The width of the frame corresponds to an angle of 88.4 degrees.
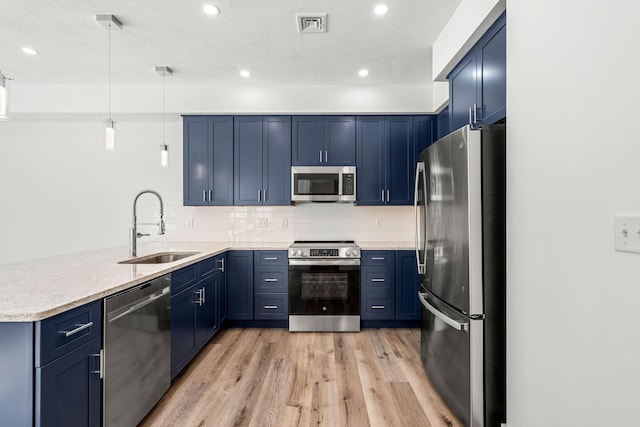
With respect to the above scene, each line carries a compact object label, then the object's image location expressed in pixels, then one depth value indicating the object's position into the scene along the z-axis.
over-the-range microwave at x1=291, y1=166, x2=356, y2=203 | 3.93
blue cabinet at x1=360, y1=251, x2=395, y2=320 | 3.72
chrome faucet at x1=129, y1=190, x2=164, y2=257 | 2.76
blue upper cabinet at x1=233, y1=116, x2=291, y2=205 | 3.98
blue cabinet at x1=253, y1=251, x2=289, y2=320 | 3.72
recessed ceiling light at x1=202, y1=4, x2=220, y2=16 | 2.36
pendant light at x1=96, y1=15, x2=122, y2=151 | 2.36
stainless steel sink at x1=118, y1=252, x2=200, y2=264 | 2.89
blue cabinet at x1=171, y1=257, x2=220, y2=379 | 2.43
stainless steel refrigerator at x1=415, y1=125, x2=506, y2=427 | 1.82
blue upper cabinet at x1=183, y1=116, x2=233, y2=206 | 3.98
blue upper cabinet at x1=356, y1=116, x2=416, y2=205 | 3.98
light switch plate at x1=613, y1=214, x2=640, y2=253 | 1.02
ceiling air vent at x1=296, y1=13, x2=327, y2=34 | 2.47
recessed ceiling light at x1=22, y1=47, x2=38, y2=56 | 3.00
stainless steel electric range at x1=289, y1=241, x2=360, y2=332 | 3.60
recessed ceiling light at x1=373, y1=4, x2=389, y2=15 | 2.37
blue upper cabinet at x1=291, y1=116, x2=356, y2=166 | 3.98
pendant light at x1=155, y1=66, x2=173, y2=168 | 3.13
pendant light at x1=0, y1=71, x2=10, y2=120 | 1.60
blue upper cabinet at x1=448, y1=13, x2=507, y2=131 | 1.91
